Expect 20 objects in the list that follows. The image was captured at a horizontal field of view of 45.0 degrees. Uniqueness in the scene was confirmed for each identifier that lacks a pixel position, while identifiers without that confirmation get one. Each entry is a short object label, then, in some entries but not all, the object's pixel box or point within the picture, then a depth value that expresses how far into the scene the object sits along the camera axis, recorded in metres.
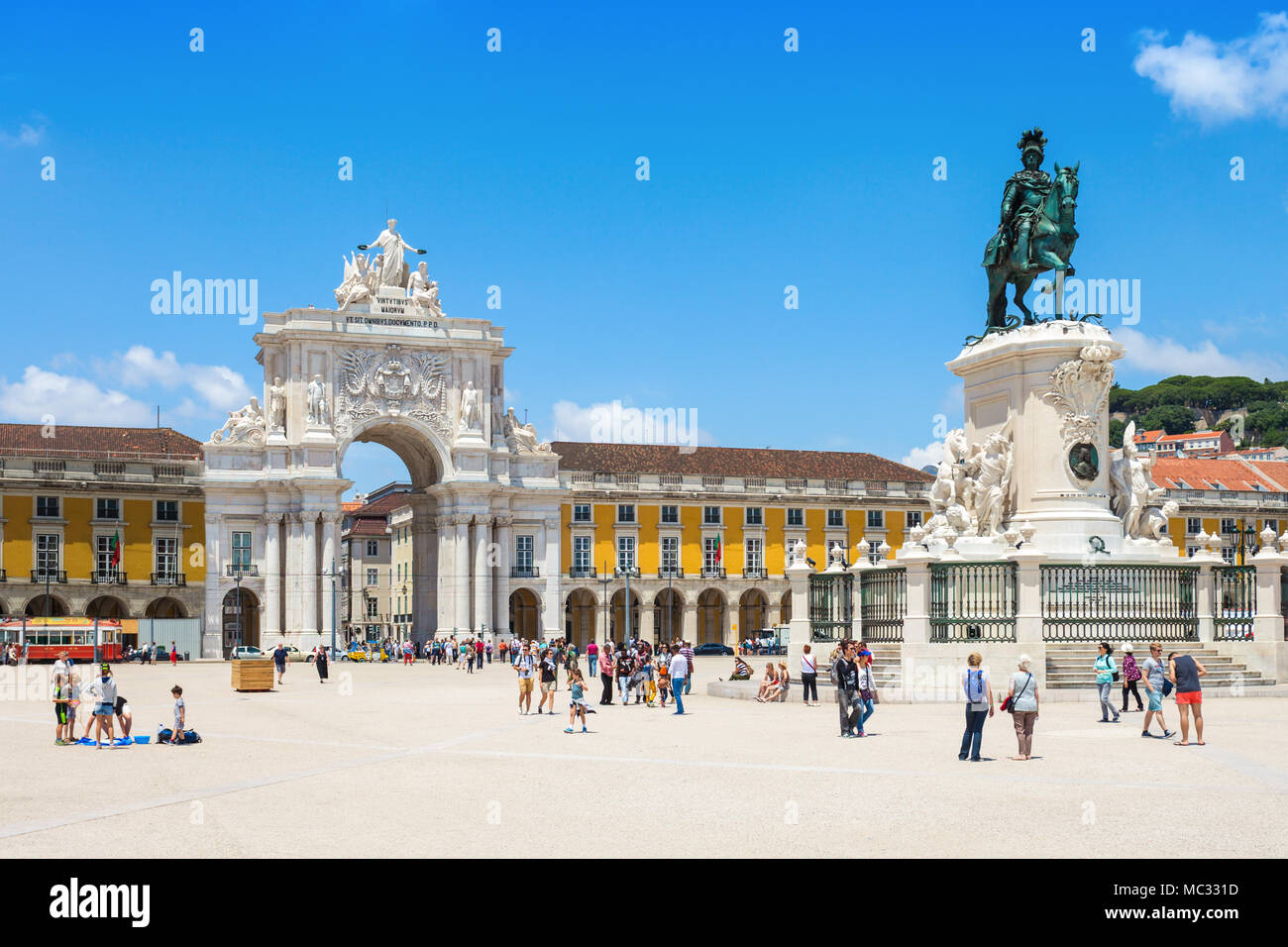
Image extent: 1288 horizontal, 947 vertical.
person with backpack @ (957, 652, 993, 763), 16.61
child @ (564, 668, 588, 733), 22.70
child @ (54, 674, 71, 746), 21.31
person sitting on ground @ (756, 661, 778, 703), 27.77
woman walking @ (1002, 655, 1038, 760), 16.73
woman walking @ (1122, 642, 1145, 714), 22.91
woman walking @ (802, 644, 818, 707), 26.89
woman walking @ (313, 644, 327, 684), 43.59
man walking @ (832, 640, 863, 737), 19.80
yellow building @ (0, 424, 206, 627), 70.62
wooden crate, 36.47
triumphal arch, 69.56
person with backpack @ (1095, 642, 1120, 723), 21.55
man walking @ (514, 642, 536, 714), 26.95
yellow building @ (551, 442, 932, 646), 80.62
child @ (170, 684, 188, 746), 21.11
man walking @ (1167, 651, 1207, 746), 17.78
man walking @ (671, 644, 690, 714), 26.33
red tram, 58.75
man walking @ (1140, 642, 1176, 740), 19.06
